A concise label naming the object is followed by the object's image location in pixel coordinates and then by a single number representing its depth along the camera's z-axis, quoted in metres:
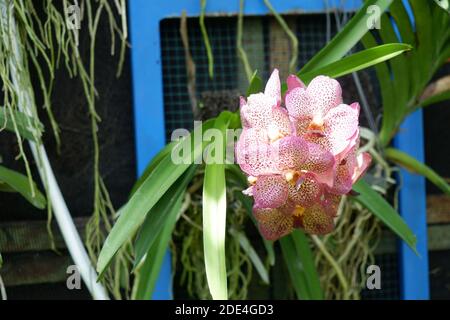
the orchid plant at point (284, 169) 0.83
